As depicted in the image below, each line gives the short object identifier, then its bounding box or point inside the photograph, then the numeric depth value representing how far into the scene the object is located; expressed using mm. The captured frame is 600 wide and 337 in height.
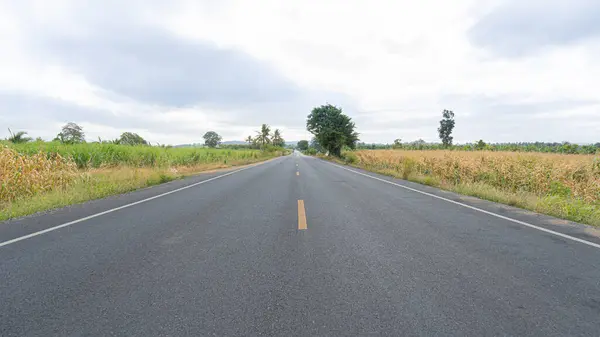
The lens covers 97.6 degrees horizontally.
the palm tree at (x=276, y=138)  97219
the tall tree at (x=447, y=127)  71500
